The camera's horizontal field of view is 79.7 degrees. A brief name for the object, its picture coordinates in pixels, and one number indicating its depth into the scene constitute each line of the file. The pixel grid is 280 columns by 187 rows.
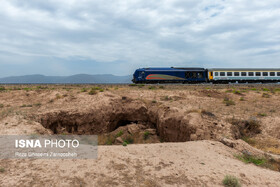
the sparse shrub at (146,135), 19.95
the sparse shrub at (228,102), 19.42
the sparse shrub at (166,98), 22.02
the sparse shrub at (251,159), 8.26
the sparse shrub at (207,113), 14.77
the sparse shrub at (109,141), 18.23
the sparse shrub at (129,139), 19.30
